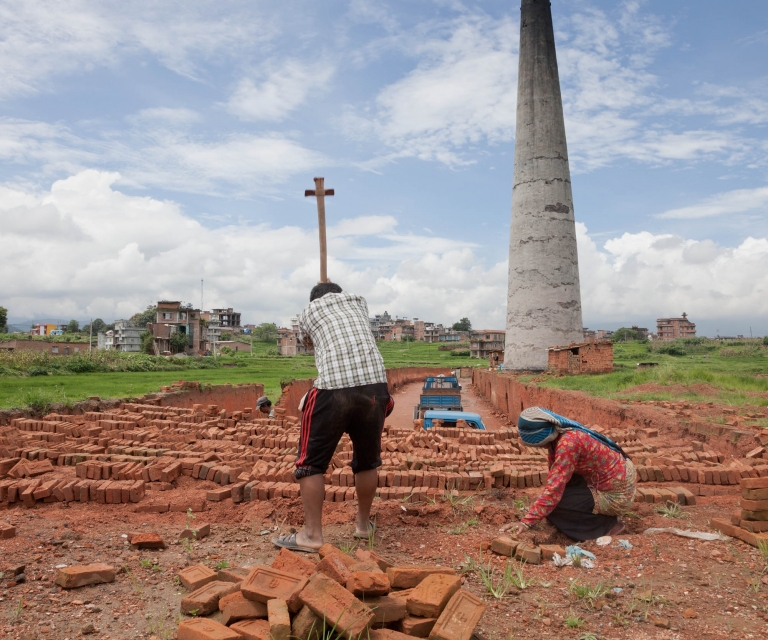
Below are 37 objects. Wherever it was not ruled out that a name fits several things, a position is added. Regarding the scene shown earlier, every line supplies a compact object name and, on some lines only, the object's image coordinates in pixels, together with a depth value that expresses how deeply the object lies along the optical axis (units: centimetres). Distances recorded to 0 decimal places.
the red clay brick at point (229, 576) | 285
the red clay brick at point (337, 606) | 228
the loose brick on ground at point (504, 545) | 352
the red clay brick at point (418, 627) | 245
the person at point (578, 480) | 390
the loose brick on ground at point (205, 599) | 264
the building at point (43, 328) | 10200
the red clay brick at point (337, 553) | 276
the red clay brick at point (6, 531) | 360
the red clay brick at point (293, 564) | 271
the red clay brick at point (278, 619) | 229
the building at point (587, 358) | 1739
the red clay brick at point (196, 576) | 288
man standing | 352
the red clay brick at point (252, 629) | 229
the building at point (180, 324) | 6369
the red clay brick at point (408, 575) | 270
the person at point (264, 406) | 1110
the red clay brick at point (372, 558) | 292
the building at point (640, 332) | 9562
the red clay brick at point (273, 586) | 245
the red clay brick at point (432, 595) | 247
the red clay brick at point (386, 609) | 246
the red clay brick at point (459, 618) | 234
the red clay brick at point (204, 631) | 223
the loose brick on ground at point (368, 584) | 246
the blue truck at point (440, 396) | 1700
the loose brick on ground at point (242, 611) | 248
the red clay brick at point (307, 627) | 233
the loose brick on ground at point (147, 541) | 356
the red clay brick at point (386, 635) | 232
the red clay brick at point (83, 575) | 290
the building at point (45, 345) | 4422
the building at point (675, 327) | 11075
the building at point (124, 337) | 7600
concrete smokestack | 1958
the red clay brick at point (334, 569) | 254
